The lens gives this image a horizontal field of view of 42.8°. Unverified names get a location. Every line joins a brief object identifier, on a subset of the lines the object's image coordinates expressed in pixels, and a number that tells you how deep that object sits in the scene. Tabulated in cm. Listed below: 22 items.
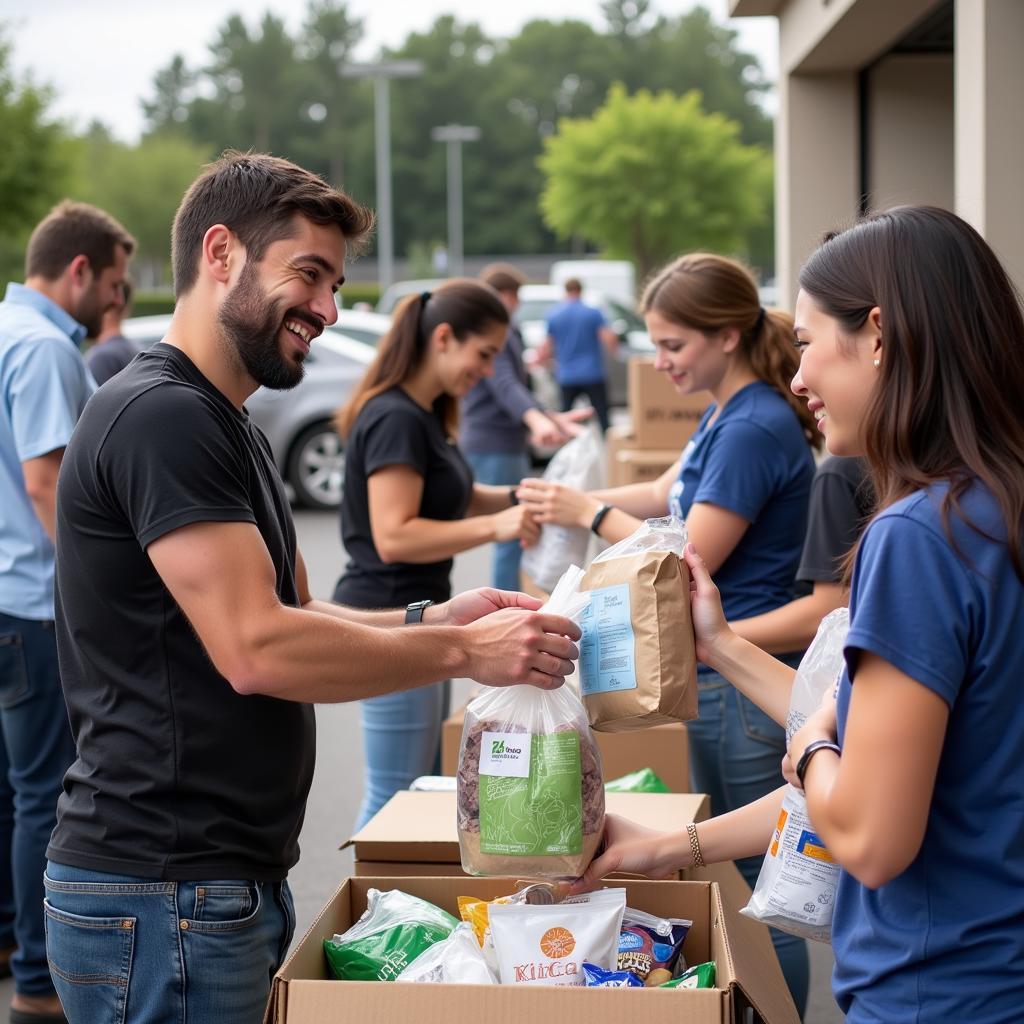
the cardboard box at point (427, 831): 257
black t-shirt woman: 391
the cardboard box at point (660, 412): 755
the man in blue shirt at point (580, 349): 1502
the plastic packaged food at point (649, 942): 207
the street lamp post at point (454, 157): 4447
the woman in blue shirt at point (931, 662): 151
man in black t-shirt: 197
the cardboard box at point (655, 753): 365
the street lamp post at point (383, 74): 2894
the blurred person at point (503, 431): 754
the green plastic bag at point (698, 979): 197
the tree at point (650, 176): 4684
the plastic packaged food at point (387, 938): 206
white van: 2852
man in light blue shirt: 377
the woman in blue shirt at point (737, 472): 326
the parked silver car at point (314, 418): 1277
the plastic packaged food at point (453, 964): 195
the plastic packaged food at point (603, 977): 190
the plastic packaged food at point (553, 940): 194
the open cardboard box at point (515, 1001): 176
